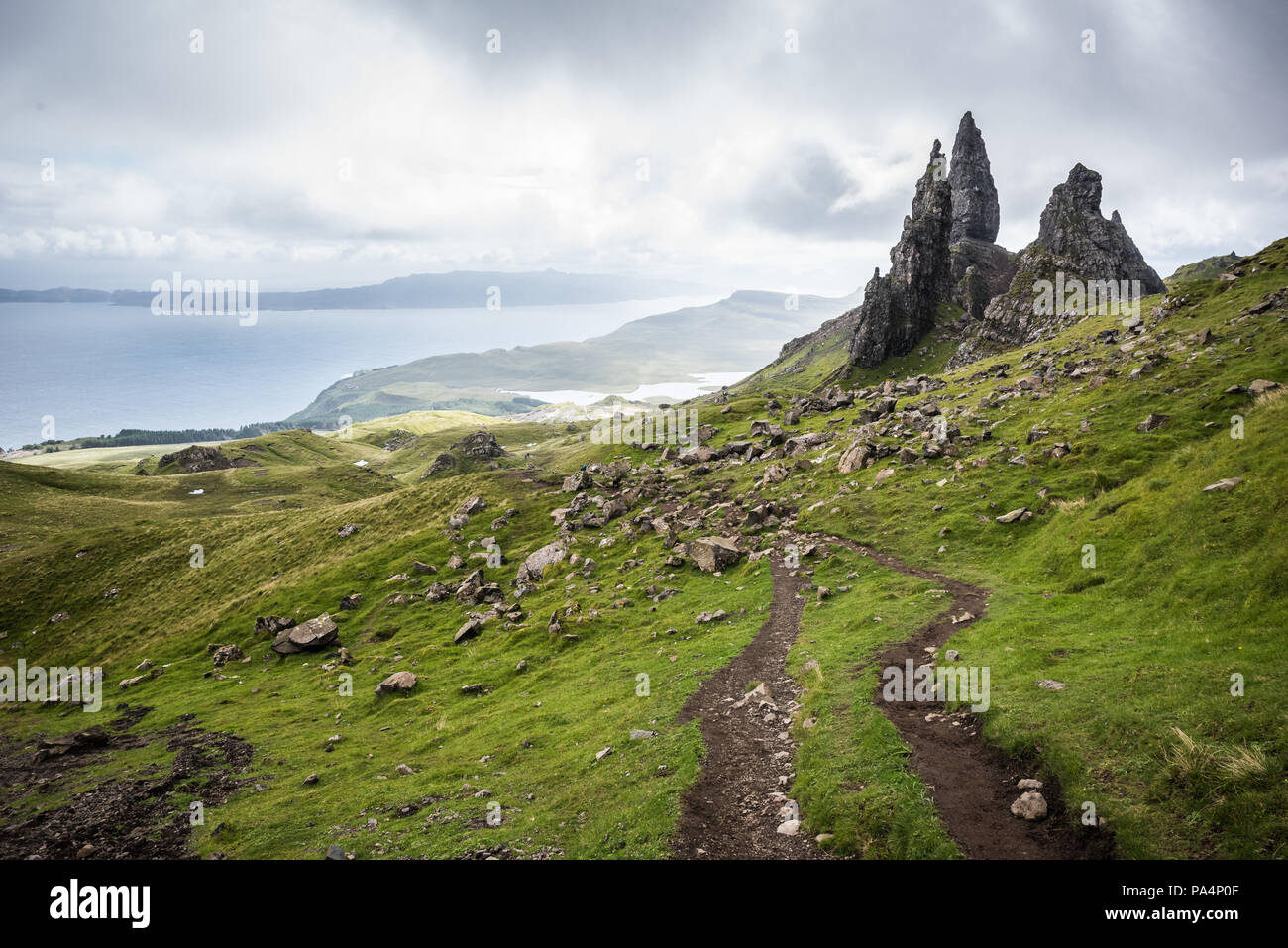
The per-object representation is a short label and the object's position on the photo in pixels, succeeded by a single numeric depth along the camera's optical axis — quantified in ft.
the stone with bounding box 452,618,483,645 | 173.53
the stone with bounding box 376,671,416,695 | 142.72
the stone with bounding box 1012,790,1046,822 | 52.65
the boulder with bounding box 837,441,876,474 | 221.66
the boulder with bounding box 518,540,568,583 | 212.23
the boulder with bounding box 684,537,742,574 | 175.94
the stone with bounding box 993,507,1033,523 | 144.36
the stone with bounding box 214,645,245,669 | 199.93
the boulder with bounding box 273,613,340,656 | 193.77
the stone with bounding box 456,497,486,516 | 285.97
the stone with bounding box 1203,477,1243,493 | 92.94
